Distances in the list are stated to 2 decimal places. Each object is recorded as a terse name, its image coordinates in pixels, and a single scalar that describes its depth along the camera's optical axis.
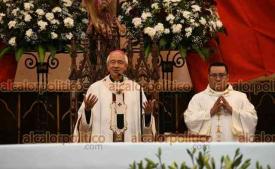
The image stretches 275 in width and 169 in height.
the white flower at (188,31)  14.28
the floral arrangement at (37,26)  14.28
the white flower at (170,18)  14.34
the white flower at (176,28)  14.24
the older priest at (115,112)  12.83
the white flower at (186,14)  14.43
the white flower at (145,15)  14.44
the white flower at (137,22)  14.44
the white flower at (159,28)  14.27
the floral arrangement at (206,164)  4.65
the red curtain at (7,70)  15.27
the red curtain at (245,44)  15.65
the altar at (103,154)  8.32
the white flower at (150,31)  14.20
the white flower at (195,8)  14.66
